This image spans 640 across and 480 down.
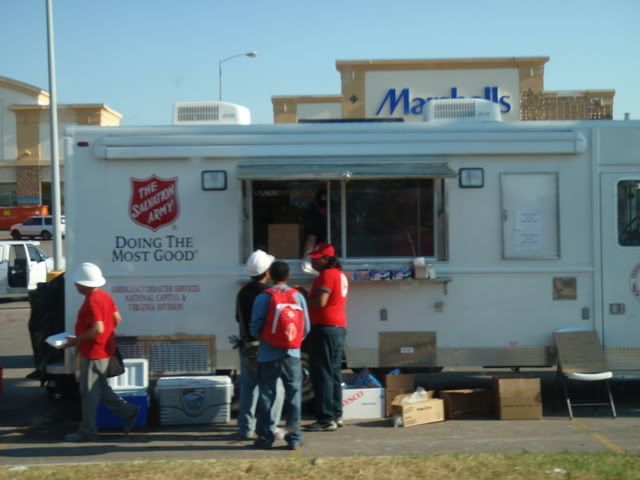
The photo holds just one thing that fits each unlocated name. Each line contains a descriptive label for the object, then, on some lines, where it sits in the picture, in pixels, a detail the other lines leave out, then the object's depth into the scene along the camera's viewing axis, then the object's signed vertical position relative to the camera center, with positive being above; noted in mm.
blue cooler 8336 -1677
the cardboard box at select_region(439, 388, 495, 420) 8672 -1939
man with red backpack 7262 -1144
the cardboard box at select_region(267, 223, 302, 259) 8852 -200
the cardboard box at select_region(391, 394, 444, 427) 8281 -1925
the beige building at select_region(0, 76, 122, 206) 45094 +4664
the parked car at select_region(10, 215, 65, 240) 42781 -168
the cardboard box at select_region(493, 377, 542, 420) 8484 -1857
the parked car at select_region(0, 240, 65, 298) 21125 -1074
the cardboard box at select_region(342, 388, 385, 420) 8641 -1898
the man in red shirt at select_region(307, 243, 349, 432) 7957 -1068
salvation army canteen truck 8711 -164
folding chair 8391 -1434
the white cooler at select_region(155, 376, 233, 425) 8445 -1784
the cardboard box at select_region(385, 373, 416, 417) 8672 -1732
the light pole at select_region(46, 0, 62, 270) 15836 +1410
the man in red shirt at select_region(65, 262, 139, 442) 7664 -1117
